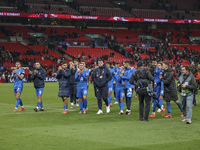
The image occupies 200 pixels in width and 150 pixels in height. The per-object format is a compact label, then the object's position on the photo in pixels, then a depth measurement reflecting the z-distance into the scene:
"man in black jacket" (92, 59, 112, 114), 16.39
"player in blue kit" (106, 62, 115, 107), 19.76
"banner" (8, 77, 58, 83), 48.31
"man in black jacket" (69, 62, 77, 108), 19.53
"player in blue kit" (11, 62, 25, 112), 17.52
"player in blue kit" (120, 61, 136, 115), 16.16
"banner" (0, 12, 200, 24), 57.49
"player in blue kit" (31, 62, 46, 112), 17.62
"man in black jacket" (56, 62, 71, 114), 16.77
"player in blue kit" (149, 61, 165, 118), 15.51
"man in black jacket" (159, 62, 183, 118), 15.06
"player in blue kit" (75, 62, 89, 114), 16.66
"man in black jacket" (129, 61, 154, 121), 14.06
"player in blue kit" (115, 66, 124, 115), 16.43
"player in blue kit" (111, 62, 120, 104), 21.42
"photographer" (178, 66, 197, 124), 12.97
